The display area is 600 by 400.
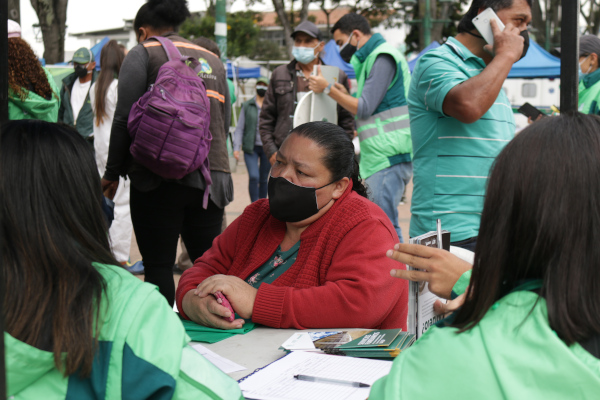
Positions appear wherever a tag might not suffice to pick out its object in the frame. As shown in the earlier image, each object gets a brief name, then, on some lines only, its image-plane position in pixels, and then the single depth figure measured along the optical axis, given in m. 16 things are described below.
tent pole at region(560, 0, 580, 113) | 1.89
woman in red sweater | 2.16
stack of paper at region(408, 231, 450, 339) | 1.72
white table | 1.84
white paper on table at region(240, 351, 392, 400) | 1.59
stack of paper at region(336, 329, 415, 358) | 1.82
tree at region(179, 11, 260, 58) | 35.34
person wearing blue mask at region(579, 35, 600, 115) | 4.90
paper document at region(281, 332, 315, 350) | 1.90
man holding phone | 2.82
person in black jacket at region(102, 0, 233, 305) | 3.38
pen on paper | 1.63
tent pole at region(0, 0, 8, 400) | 1.04
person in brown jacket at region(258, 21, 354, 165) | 5.41
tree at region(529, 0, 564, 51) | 26.00
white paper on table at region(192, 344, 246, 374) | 1.78
